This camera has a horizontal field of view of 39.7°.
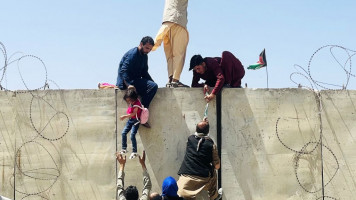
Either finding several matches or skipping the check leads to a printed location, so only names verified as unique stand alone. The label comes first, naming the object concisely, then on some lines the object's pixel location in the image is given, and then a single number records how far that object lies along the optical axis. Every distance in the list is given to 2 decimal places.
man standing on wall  7.49
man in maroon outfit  7.18
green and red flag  8.01
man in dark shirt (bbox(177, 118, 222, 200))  6.55
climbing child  6.89
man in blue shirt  7.00
